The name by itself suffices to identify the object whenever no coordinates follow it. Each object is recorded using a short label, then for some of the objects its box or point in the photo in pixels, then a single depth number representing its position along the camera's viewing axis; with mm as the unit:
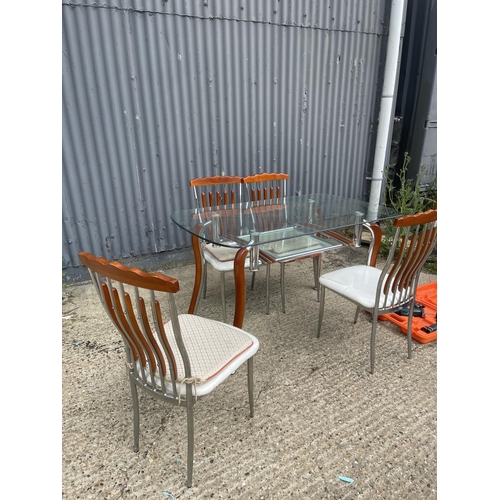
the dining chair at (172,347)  1101
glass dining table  2064
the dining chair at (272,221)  2395
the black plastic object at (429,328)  2422
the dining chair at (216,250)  2432
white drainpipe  3656
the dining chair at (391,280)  1781
